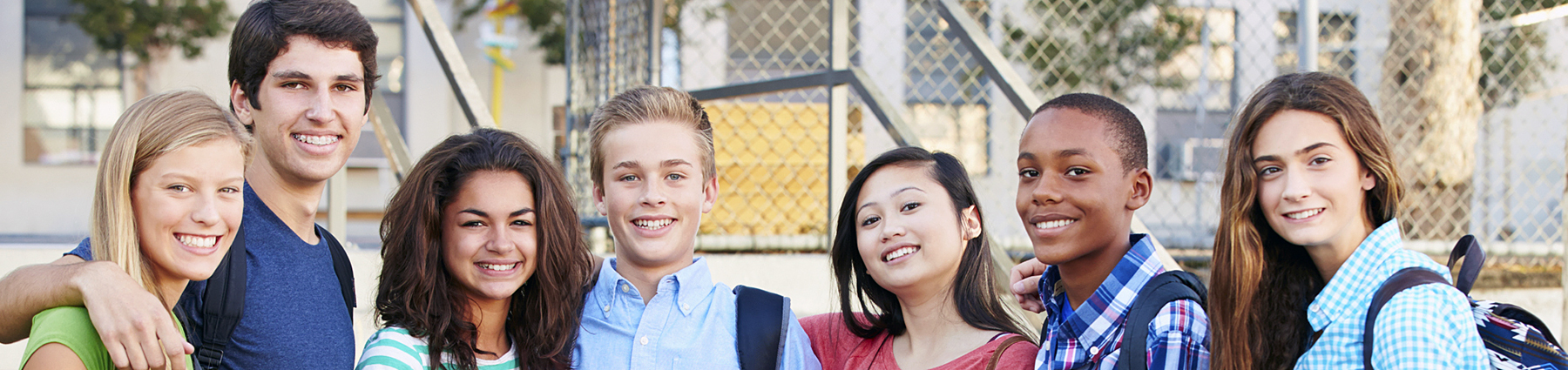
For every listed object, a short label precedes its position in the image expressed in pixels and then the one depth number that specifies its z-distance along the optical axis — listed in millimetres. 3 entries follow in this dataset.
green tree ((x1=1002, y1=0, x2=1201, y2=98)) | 10344
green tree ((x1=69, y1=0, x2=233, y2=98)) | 11789
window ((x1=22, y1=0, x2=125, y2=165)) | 12750
